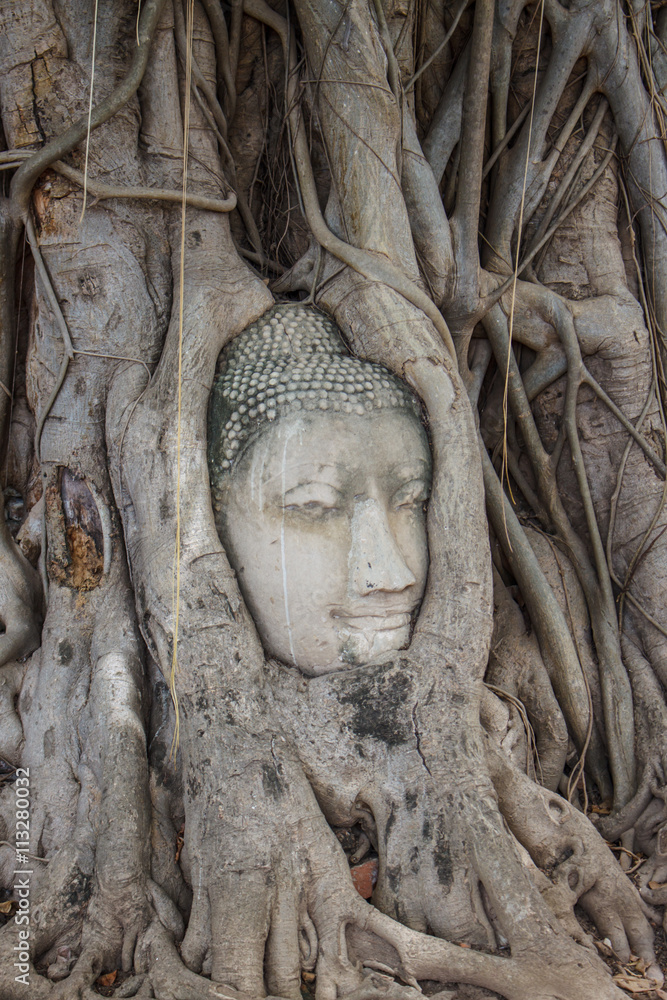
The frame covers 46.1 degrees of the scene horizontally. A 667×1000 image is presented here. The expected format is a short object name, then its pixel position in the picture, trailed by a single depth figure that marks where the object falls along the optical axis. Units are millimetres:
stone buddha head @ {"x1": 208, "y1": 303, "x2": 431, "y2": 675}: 2207
